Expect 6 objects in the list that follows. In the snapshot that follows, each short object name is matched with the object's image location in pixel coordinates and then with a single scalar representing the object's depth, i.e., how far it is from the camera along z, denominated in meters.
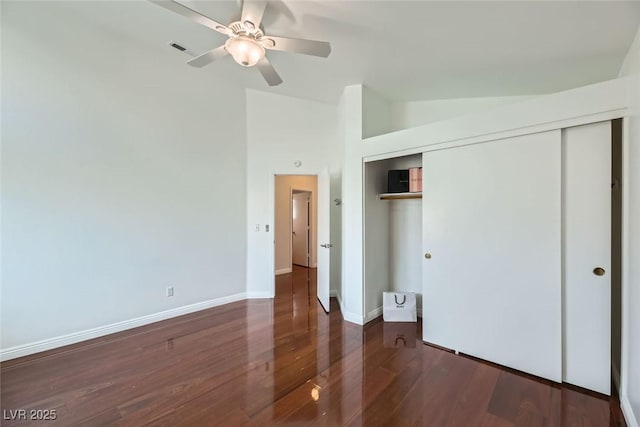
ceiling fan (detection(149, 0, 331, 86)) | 1.79
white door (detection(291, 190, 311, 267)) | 6.67
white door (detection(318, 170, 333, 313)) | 3.64
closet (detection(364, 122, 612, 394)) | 1.95
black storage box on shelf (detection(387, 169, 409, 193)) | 3.16
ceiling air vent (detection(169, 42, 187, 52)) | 2.85
